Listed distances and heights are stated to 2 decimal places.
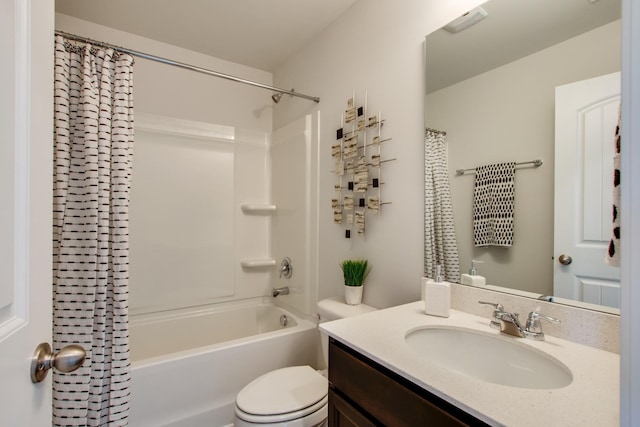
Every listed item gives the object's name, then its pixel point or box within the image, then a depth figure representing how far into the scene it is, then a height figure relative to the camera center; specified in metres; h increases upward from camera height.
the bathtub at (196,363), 1.50 -0.86
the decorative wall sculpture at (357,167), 1.60 +0.26
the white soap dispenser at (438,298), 1.13 -0.31
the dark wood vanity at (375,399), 0.69 -0.47
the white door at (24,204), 0.46 +0.01
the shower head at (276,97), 2.46 +0.95
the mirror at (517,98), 0.94 +0.43
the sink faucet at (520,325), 0.93 -0.34
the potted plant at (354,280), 1.62 -0.35
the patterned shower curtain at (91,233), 1.24 -0.09
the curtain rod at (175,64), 1.38 +0.81
